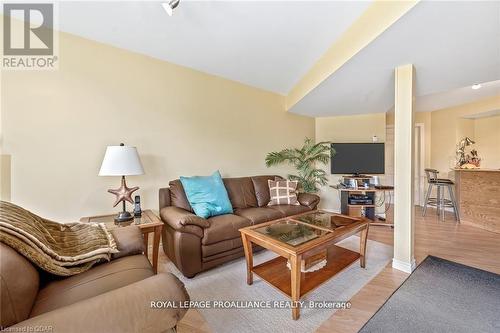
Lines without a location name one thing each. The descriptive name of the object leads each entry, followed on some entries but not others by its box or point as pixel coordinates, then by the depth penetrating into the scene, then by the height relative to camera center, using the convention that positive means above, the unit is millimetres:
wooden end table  1935 -525
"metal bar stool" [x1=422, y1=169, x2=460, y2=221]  3876 -593
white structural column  2193 -42
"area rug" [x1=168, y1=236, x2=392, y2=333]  1512 -1087
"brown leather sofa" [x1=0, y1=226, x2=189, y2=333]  709 -514
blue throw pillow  2479 -362
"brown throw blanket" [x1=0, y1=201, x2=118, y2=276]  992 -454
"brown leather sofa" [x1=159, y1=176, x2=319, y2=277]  2029 -633
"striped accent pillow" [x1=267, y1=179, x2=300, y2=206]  3191 -394
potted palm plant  3938 +111
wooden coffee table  1567 -628
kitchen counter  3340 -510
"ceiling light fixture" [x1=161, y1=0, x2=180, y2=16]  1693 +1272
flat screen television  3961 +130
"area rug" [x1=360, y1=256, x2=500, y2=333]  1507 -1093
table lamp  1926 +6
